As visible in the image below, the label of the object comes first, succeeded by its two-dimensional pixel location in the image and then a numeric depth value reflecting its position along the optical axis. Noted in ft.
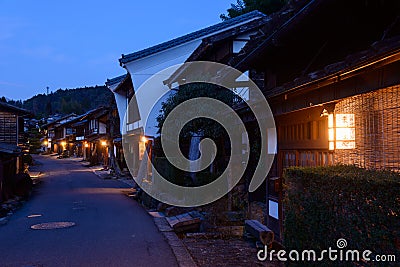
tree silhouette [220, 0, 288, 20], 85.66
